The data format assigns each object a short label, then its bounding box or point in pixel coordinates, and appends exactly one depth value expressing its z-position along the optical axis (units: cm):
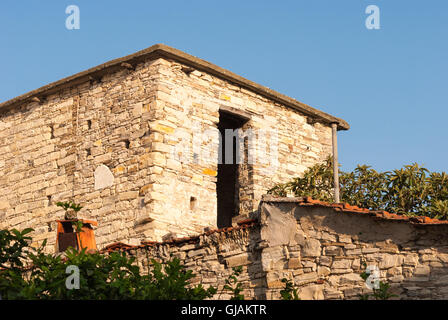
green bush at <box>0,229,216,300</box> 880
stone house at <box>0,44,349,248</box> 1372
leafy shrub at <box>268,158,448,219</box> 1463
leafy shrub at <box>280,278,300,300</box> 948
